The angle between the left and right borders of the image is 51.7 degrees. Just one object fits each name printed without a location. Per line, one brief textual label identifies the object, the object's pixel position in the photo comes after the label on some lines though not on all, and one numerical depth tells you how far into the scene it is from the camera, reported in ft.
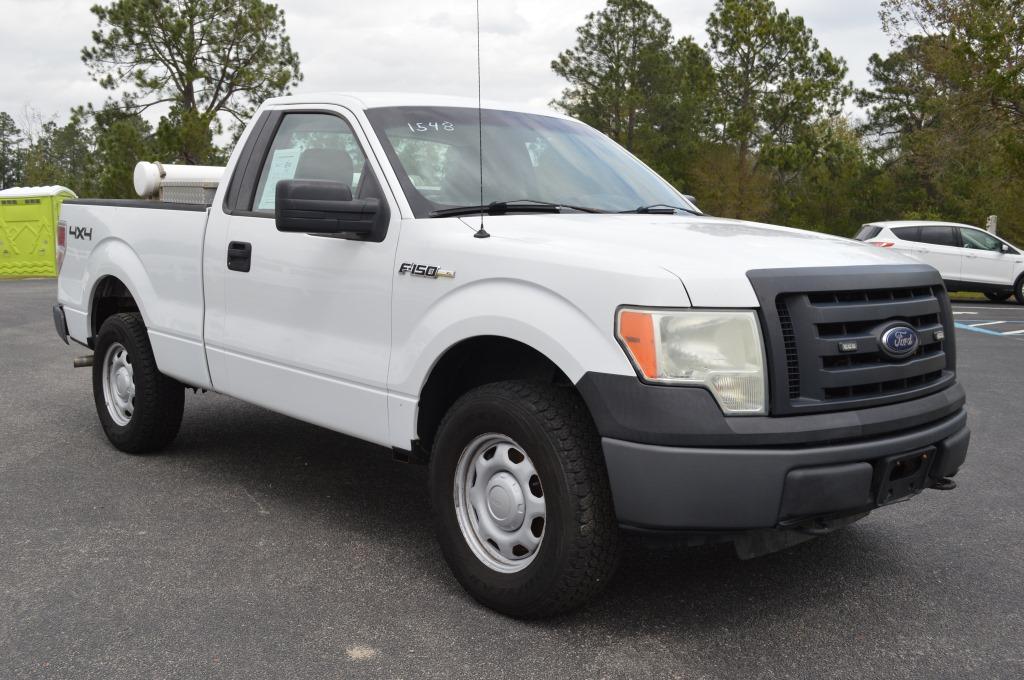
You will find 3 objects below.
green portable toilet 84.48
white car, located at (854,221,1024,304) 70.18
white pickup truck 10.85
